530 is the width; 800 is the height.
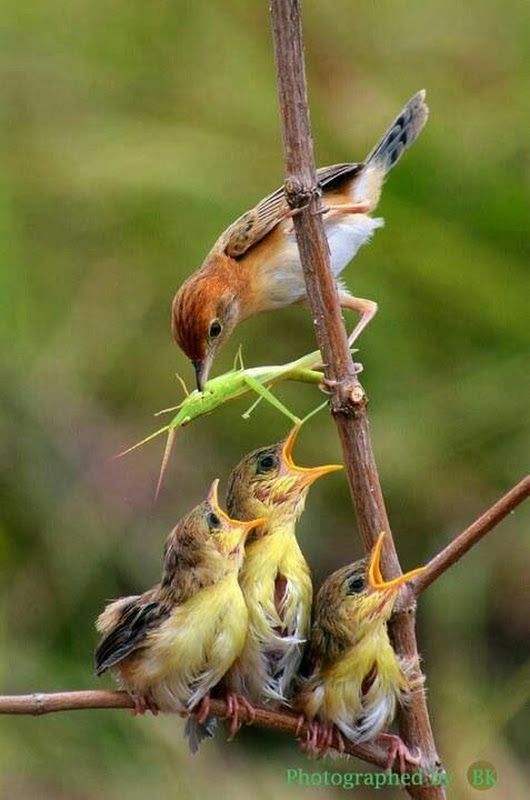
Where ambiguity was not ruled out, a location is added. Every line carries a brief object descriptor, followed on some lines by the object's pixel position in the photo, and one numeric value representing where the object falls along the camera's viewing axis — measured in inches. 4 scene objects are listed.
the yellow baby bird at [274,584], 183.2
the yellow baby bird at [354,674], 171.9
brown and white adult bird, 227.8
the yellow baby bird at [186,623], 185.6
